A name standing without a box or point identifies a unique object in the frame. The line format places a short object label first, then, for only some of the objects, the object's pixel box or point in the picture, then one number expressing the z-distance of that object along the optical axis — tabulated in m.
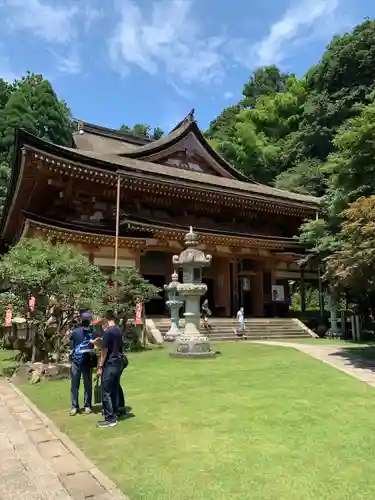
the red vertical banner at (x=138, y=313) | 15.27
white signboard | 24.97
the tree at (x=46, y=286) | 10.63
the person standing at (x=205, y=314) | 18.72
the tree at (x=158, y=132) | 79.31
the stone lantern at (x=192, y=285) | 13.61
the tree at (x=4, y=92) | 52.16
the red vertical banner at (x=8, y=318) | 13.45
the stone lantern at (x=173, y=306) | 17.03
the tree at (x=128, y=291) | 14.65
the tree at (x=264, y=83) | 61.66
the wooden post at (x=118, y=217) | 18.41
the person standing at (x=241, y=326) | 18.95
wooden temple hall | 19.08
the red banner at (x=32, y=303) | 10.96
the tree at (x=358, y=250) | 9.42
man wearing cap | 6.92
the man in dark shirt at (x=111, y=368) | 6.12
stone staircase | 18.67
